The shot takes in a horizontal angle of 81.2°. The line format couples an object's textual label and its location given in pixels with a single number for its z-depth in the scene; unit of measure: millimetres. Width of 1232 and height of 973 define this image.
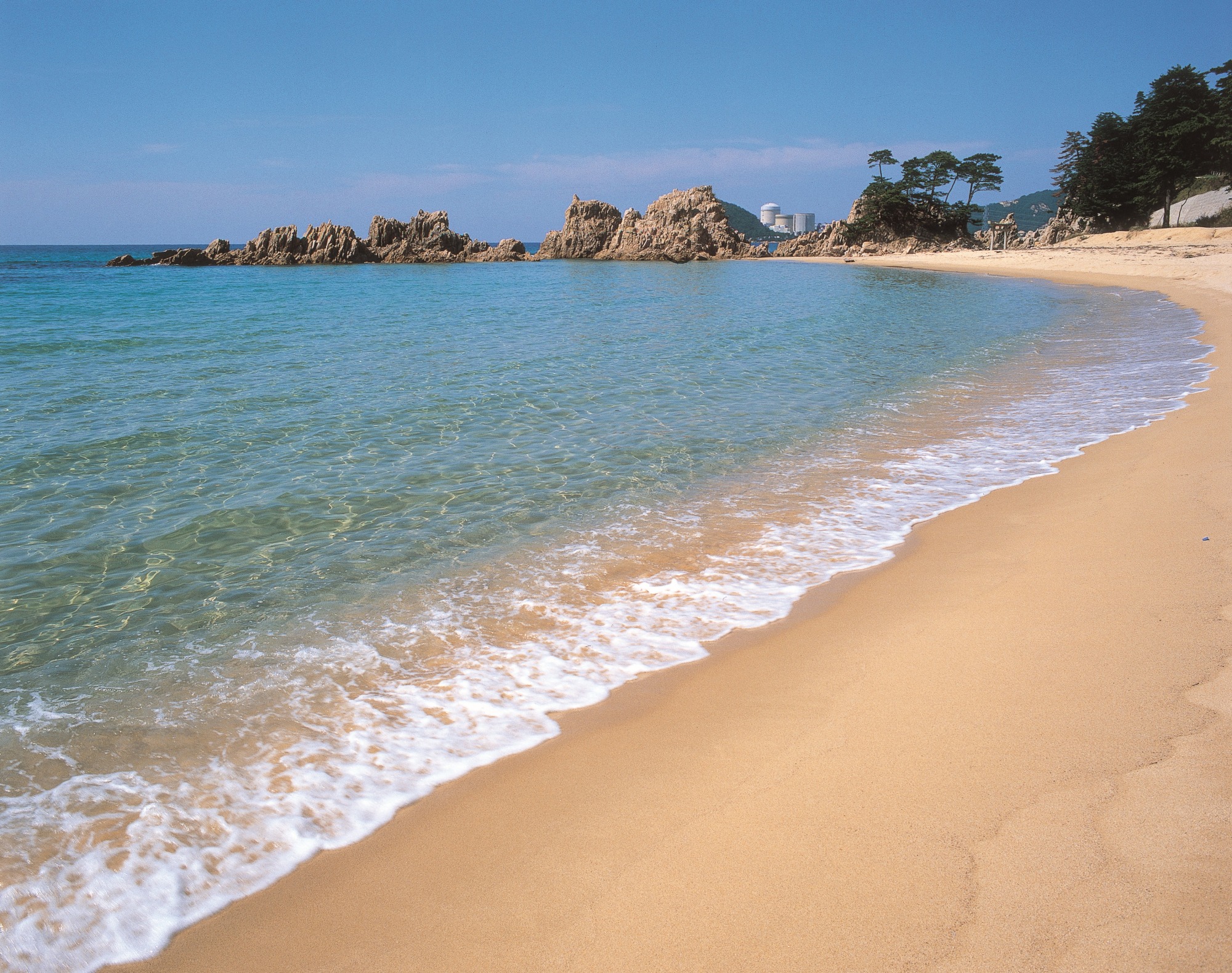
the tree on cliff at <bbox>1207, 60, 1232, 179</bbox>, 48312
